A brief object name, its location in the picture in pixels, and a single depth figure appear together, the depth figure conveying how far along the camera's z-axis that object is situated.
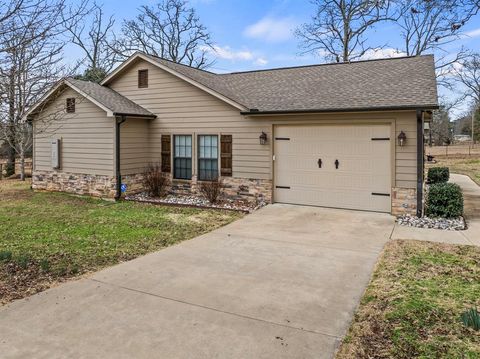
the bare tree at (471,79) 29.20
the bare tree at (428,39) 21.84
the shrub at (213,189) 10.85
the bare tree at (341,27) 22.12
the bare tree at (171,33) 28.28
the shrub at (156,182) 11.70
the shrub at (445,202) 8.48
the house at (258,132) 9.14
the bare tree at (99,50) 24.36
